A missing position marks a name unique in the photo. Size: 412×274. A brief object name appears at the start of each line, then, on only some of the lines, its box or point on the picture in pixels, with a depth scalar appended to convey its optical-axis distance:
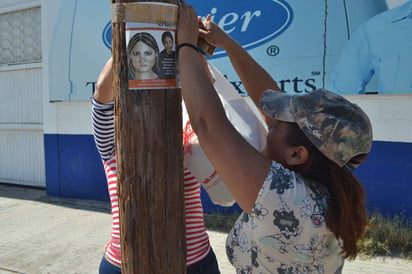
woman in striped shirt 1.67
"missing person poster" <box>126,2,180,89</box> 1.30
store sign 4.44
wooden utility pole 1.38
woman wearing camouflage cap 1.27
